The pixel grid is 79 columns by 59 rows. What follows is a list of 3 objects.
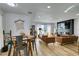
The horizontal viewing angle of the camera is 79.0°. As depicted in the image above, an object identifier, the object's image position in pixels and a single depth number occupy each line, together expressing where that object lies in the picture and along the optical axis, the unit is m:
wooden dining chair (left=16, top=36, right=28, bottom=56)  1.21
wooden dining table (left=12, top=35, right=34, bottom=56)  1.21
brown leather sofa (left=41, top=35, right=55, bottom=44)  1.43
